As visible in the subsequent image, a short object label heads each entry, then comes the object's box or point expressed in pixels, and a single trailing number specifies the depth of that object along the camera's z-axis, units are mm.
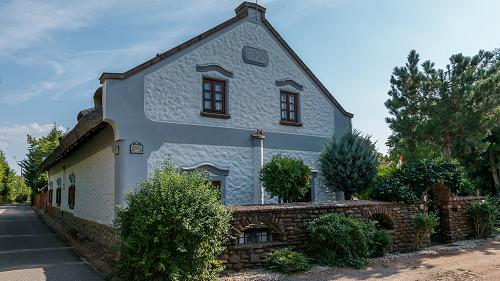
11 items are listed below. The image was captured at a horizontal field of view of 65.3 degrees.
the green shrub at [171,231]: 7141
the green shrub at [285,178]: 11758
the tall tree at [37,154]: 46281
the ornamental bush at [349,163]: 12734
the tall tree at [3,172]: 46288
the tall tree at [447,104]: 13750
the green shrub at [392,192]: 11273
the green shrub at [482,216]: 12695
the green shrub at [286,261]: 8273
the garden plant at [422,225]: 10953
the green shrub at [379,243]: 10039
